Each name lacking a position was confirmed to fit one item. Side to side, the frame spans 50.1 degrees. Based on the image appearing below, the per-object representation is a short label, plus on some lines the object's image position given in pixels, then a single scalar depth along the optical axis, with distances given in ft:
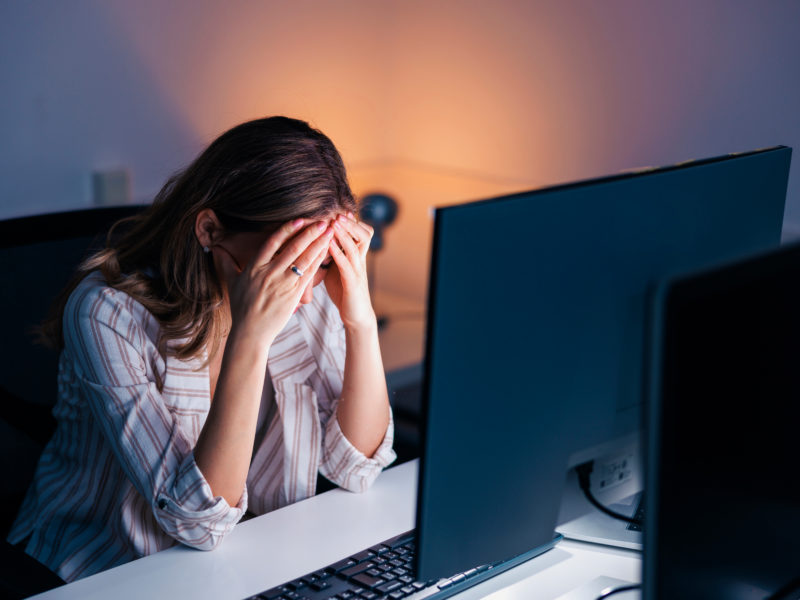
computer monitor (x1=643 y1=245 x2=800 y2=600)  1.85
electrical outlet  2.65
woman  3.43
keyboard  2.82
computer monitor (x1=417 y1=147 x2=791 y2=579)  2.12
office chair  3.99
